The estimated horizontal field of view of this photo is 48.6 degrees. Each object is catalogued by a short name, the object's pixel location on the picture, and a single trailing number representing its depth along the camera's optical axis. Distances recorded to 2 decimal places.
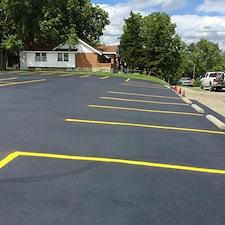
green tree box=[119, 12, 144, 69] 38.43
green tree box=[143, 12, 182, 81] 39.17
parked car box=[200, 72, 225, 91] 22.04
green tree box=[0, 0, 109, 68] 31.17
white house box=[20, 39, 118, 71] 33.17
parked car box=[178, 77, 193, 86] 38.58
